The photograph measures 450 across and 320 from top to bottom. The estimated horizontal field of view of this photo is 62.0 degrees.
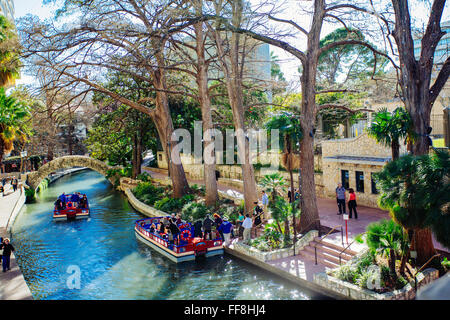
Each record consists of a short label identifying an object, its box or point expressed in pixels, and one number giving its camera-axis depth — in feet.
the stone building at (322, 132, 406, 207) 61.67
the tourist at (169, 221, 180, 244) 55.21
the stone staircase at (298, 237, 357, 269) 41.86
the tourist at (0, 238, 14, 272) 46.67
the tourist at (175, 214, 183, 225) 59.59
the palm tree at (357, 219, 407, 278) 35.22
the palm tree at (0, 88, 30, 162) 61.26
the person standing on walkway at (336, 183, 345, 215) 57.31
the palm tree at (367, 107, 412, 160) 38.47
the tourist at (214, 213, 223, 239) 56.75
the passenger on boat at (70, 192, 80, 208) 86.31
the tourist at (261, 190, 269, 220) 59.26
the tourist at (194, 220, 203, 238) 54.24
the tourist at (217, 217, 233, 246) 54.90
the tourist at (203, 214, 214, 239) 53.57
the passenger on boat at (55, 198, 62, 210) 83.70
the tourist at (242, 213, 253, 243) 52.29
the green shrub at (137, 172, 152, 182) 110.52
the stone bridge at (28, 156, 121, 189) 121.49
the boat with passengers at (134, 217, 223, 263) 51.47
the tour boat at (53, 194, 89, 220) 81.92
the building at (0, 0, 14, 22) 188.03
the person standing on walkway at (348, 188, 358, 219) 54.75
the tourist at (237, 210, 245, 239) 55.72
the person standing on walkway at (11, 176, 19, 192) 116.17
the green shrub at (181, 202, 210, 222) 67.26
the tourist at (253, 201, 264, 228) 54.98
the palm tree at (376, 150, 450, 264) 28.32
